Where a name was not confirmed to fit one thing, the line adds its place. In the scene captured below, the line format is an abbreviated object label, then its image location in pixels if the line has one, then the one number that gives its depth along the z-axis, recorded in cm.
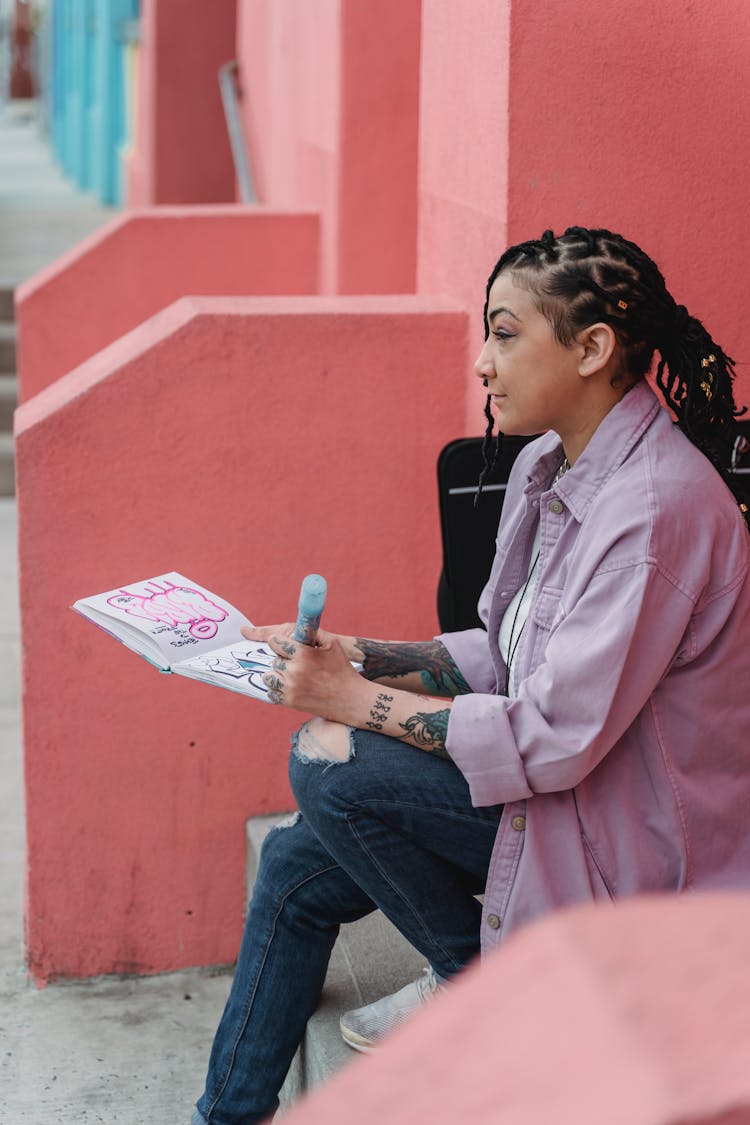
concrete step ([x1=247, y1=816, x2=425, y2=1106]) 518
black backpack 559
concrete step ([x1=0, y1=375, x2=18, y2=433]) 1617
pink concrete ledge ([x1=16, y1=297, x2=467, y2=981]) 632
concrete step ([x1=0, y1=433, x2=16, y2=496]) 1566
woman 405
